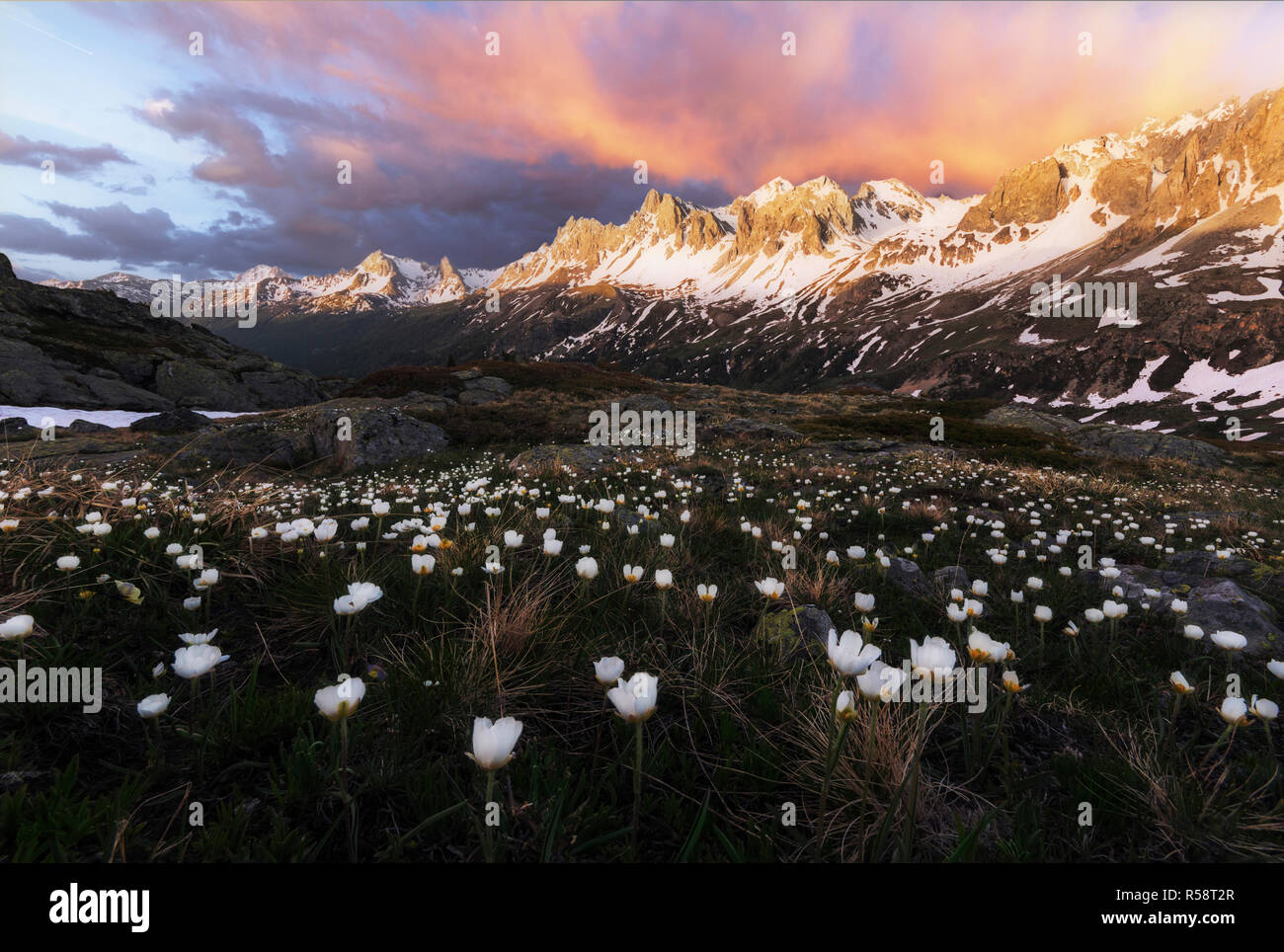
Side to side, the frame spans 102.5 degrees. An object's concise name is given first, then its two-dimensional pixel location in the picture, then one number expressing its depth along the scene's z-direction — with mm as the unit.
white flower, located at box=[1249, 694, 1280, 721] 2008
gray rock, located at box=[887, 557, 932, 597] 4316
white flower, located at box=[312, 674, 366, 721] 1522
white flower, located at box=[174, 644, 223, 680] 1729
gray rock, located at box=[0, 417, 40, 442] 22938
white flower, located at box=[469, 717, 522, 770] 1417
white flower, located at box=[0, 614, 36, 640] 1910
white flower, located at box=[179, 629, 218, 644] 1991
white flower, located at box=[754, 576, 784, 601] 2615
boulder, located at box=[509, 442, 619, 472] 10966
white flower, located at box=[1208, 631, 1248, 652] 2520
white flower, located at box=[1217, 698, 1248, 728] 1901
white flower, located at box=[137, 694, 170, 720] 1609
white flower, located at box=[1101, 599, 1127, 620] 2934
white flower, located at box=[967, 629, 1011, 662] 2119
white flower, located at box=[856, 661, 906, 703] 1609
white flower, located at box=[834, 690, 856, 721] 1547
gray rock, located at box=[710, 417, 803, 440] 18828
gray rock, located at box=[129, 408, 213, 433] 25656
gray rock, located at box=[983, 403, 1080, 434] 29672
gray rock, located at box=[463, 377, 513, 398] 36344
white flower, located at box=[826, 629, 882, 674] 1720
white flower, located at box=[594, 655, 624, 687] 1825
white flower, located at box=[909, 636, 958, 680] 1775
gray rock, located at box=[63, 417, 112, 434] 25266
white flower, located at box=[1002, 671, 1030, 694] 2152
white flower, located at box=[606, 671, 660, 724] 1534
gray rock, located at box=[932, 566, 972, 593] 4301
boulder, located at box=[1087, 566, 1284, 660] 3752
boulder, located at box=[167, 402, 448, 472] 15953
